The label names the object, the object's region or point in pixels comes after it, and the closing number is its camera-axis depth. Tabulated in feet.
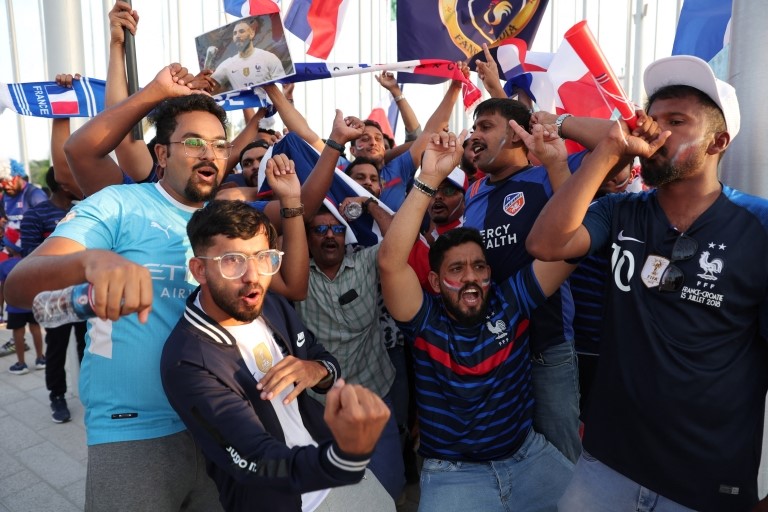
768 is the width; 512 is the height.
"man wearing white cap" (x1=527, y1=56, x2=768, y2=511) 5.95
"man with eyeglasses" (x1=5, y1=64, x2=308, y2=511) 6.10
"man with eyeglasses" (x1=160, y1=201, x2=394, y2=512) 4.84
